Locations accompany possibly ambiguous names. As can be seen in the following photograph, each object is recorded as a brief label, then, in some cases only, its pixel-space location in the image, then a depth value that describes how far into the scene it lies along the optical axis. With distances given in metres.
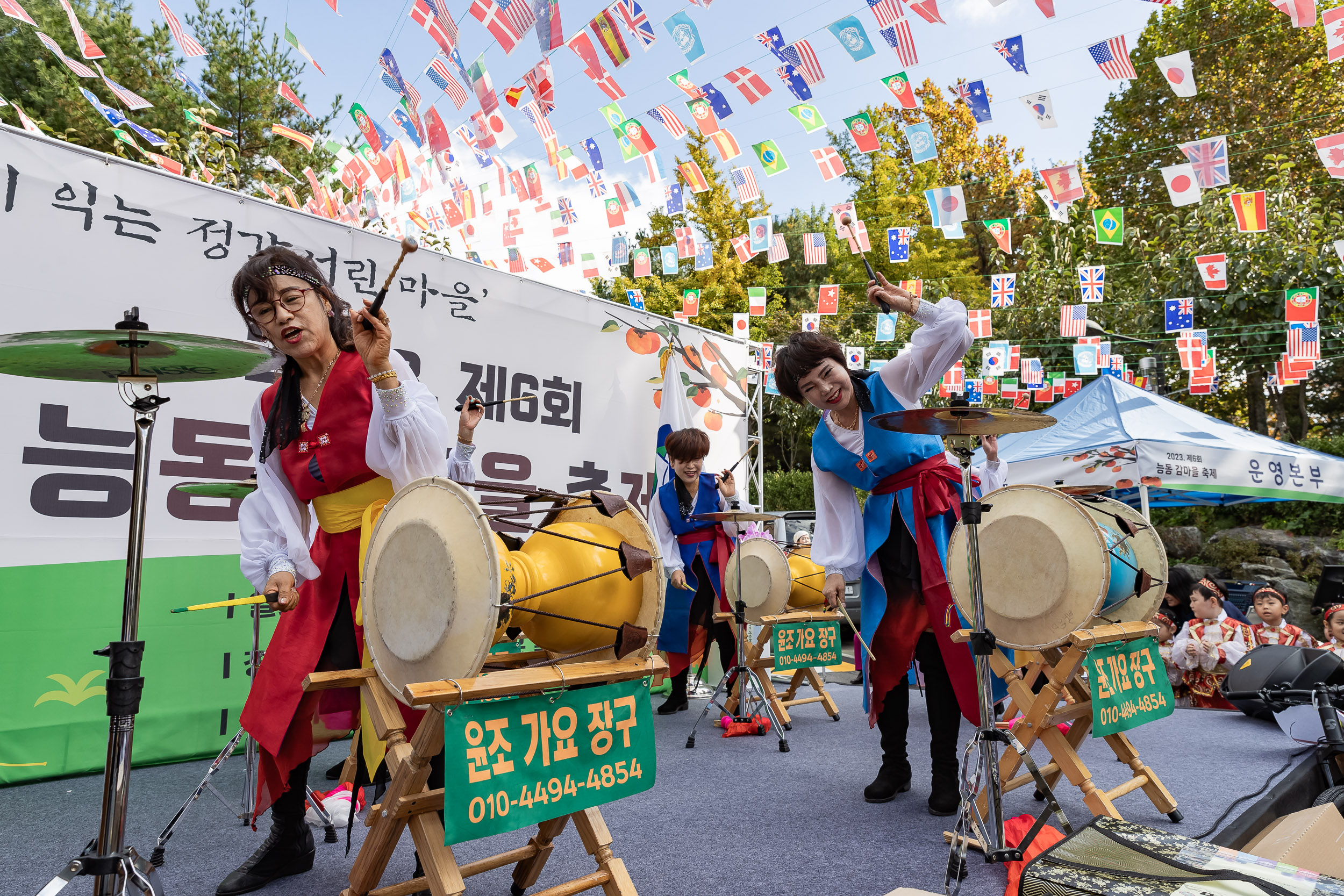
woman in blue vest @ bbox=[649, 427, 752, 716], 4.37
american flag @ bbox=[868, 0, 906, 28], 4.77
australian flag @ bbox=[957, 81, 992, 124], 5.50
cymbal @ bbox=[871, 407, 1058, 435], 1.90
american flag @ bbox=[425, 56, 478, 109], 5.39
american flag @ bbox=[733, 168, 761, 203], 6.81
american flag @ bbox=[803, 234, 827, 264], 8.62
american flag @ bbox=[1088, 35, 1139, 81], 5.17
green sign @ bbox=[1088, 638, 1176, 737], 2.37
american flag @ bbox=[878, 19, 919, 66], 4.90
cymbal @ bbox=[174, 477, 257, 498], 2.74
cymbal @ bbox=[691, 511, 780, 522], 3.64
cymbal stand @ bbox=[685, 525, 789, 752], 4.21
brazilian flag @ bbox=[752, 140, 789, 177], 6.36
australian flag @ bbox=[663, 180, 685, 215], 7.28
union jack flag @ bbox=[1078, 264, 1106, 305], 9.04
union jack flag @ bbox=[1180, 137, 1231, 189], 5.73
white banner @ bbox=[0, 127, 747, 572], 3.08
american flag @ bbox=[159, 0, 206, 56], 5.30
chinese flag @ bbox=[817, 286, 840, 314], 9.14
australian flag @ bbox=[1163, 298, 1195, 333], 8.27
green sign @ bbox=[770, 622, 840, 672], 4.37
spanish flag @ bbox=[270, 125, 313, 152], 6.96
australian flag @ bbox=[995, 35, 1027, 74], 5.10
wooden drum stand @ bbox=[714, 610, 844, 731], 4.29
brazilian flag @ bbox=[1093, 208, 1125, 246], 7.09
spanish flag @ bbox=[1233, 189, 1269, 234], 6.46
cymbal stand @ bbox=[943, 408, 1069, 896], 1.93
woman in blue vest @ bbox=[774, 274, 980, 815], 2.58
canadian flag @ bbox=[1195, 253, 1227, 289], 7.63
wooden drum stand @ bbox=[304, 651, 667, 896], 1.46
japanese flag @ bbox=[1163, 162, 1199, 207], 5.93
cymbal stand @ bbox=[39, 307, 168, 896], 1.41
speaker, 3.60
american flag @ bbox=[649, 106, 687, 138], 5.98
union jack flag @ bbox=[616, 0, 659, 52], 4.92
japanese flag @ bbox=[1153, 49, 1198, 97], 5.07
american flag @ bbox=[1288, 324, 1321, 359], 8.03
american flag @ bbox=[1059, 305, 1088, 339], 8.86
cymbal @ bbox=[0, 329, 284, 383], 1.48
